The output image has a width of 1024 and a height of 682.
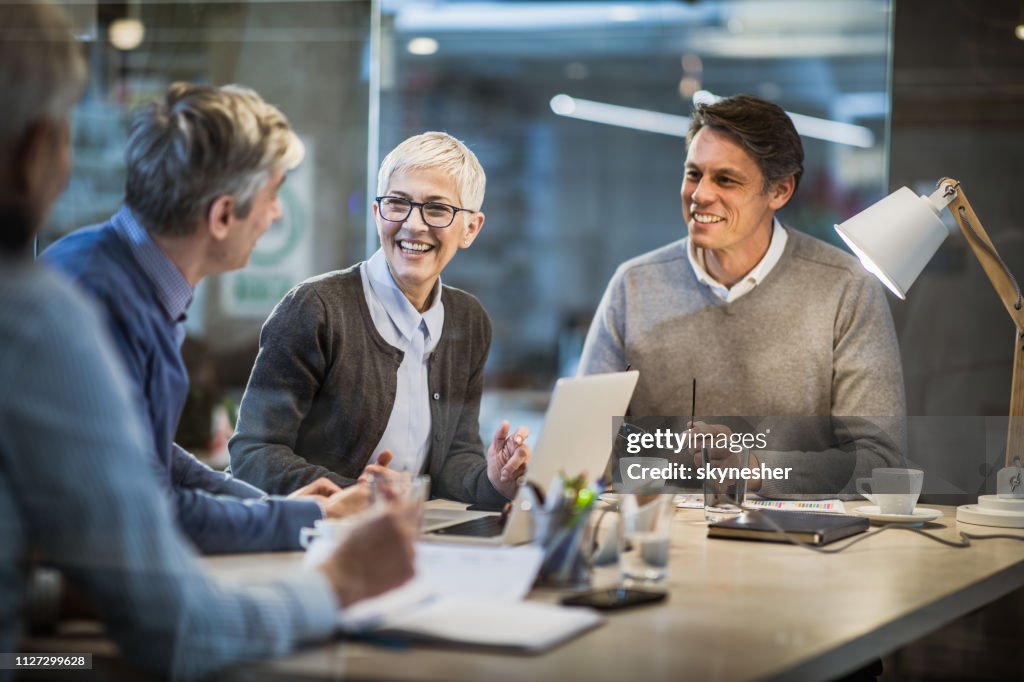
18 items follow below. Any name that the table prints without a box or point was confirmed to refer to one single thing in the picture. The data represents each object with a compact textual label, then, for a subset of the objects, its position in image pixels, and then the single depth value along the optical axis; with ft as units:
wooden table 7.56
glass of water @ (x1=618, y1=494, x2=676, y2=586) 8.54
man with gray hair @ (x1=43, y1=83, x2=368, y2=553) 8.38
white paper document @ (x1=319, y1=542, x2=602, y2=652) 7.72
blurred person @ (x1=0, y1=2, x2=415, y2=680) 6.79
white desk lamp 10.18
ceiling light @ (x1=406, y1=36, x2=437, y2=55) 18.78
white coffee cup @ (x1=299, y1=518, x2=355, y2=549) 8.48
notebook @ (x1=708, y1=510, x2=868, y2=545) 9.40
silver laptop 8.76
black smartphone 8.15
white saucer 10.03
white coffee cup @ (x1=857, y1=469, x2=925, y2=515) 10.12
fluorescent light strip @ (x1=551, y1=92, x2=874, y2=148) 14.10
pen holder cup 8.42
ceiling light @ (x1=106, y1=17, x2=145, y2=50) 12.81
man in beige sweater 11.18
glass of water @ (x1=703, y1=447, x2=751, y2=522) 10.28
